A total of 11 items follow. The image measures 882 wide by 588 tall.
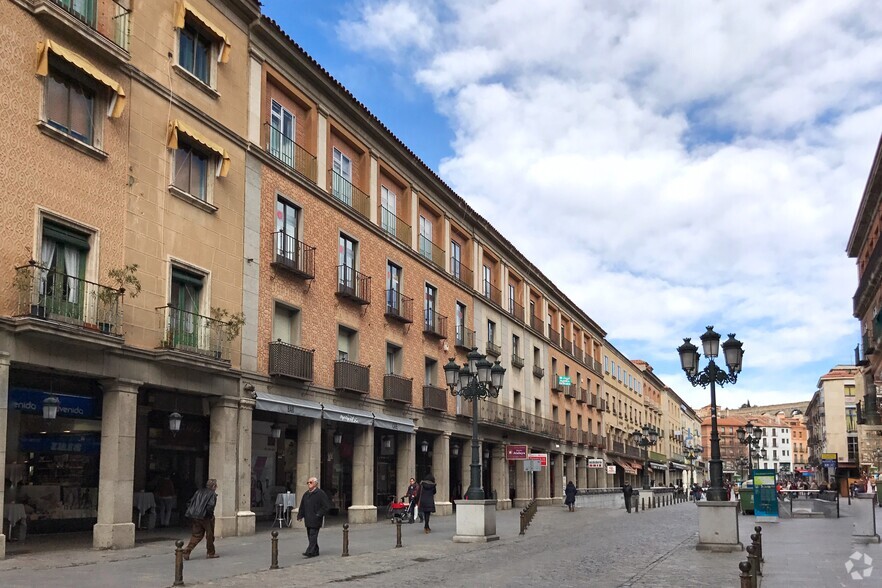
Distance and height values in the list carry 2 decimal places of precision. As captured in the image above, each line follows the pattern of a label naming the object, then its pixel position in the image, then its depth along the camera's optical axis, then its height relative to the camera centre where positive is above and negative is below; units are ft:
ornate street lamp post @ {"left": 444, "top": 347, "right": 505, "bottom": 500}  72.43 +3.09
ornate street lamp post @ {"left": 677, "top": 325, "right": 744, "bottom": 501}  59.52 +3.38
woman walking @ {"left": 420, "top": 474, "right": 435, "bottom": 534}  77.00 -7.20
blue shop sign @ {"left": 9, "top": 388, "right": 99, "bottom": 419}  58.90 +0.69
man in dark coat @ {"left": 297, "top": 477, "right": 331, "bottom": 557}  54.80 -5.99
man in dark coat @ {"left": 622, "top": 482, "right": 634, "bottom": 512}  132.59 -11.75
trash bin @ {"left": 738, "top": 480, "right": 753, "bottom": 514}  108.20 -10.10
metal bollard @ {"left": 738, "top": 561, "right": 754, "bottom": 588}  27.32 -4.92
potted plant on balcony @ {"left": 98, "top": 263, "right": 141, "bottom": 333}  57.26 +8.34
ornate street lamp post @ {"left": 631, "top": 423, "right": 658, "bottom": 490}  144.66 -3.58
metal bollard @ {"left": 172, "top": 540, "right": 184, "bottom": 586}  39.99 -6.77
